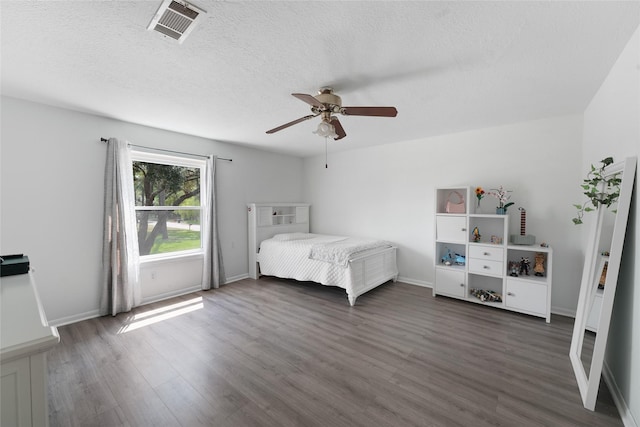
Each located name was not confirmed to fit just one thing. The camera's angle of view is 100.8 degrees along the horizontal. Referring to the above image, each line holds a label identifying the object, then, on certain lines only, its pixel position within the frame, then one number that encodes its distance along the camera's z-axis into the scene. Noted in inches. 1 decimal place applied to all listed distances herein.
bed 143.3
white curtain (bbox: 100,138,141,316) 127.0
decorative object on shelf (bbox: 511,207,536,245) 127.8
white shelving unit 121.6
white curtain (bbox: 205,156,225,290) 165.3
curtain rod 127.1
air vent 56.8
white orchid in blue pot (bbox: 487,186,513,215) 132.5
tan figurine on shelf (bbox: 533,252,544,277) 125.6
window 147.8
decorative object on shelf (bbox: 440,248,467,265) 150.6
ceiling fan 86.9
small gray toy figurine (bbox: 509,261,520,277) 128.6
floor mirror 67.8
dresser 35.1
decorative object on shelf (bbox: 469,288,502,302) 133.9
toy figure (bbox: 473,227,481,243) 141.3
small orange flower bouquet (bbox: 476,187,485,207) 139.3
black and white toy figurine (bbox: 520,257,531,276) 129.9
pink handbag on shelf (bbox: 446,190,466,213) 145.5
